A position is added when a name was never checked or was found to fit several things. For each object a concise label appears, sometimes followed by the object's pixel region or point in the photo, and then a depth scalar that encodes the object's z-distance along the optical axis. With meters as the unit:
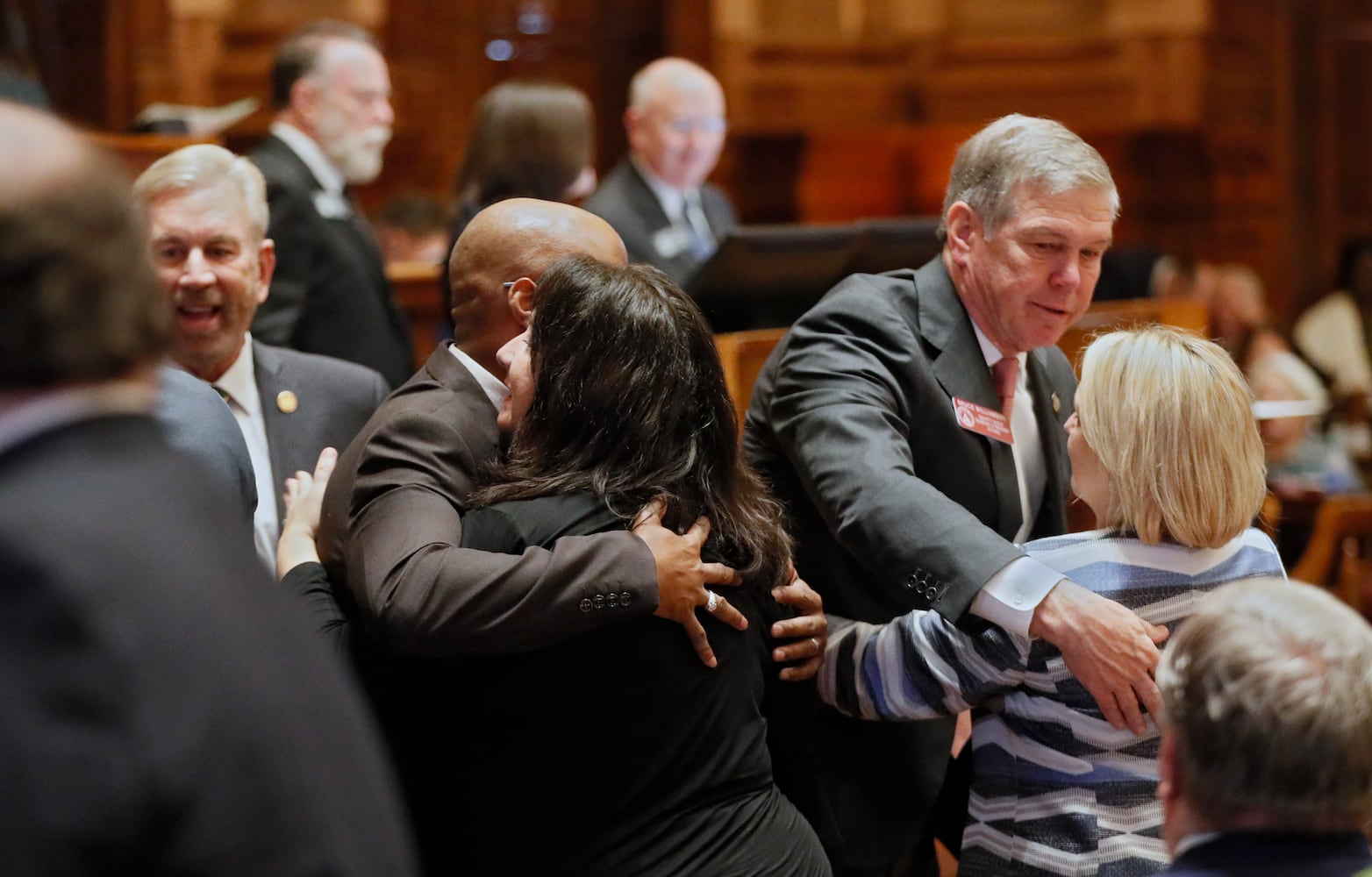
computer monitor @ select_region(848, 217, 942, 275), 7.09
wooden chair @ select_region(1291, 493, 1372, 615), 9.22
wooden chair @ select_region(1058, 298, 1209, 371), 8.12
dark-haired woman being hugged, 3.60
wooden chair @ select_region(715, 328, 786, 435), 6.25
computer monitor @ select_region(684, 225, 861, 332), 6.87
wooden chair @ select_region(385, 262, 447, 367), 9.63
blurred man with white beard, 7.14
